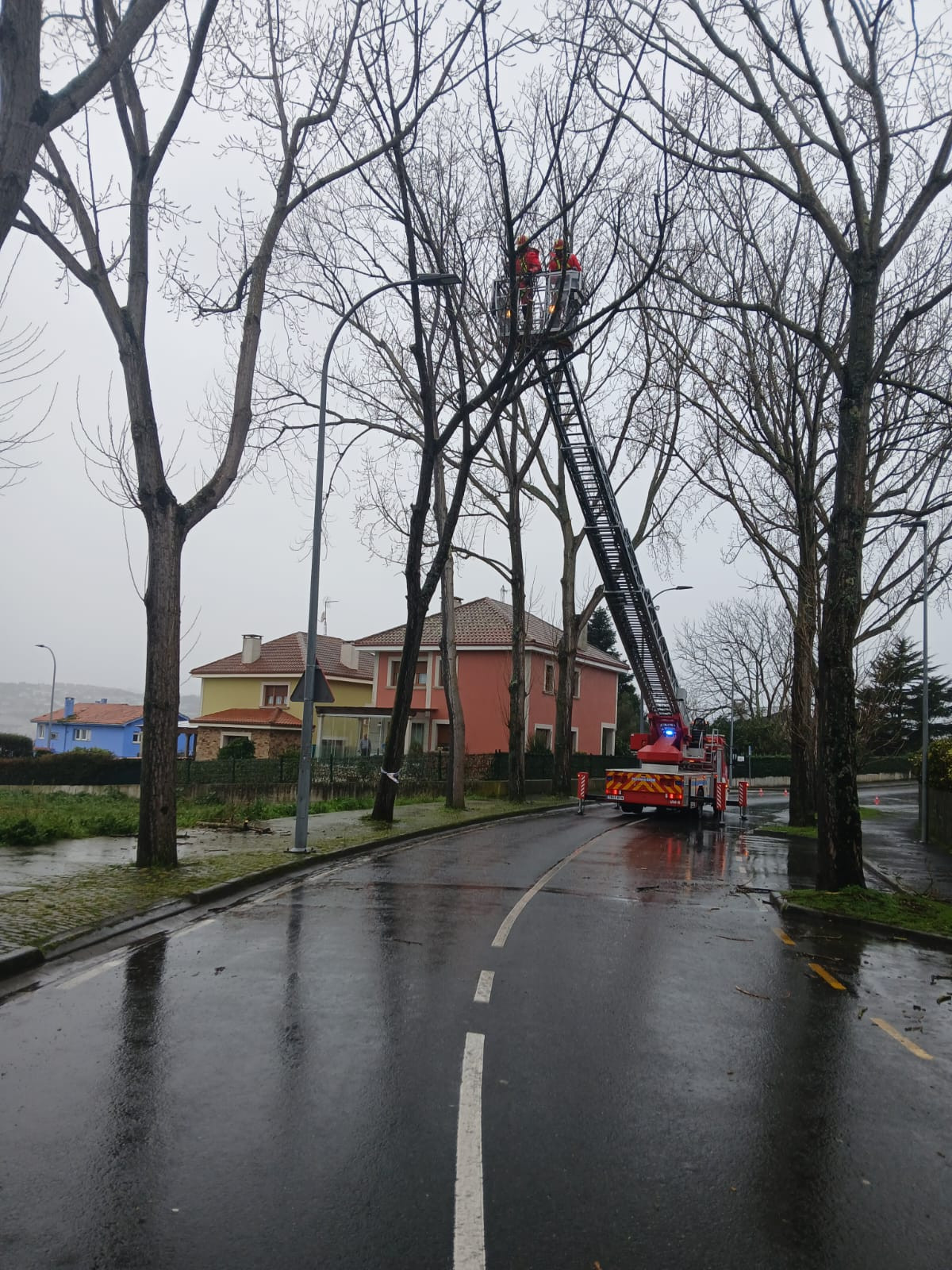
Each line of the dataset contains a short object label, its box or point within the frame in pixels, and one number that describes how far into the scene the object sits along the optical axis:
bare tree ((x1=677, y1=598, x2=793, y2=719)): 64.12
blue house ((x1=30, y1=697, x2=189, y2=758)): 69.19
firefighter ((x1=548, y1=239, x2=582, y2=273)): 15.62
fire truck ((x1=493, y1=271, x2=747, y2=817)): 22.03
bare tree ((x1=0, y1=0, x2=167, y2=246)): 6.72
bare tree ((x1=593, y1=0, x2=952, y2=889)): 11.70
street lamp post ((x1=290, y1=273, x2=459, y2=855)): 14.08
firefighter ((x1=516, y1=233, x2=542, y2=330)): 16.33
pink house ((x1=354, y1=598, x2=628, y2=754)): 44.16
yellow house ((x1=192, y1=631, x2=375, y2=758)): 46.47
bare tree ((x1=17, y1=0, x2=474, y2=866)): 11.65
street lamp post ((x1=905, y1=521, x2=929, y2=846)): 22.19
